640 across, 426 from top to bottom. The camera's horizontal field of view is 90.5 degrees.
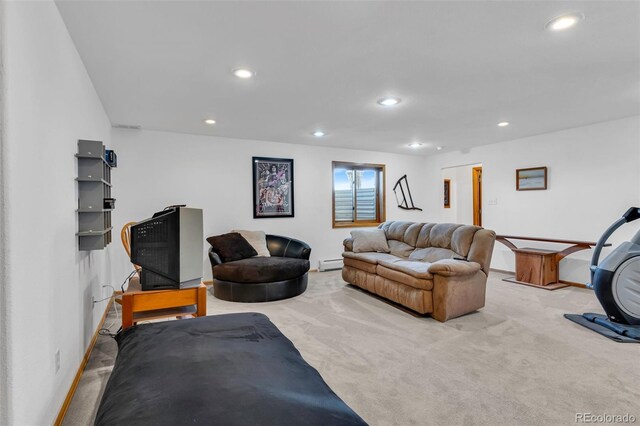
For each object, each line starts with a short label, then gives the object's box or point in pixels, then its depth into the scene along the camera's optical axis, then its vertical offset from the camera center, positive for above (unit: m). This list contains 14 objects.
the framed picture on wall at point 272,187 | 5.34 +0.46
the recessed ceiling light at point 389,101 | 3.37 +1.21
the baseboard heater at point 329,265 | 5.89 -0.97
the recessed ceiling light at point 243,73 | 2.61 +1.18
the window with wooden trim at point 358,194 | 6.27 +0.38
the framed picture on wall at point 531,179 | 5.09 +0.54
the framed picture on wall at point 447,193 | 8.01 +0.48
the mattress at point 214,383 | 1.00 -0.64
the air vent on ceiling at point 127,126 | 4.31 +1.22
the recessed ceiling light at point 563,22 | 1.91 +1.18
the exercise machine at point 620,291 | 2.98 -0.77
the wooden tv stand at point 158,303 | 2.20 -0.64
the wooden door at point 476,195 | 7.43 +0.40
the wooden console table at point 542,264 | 4.55 -0.79
